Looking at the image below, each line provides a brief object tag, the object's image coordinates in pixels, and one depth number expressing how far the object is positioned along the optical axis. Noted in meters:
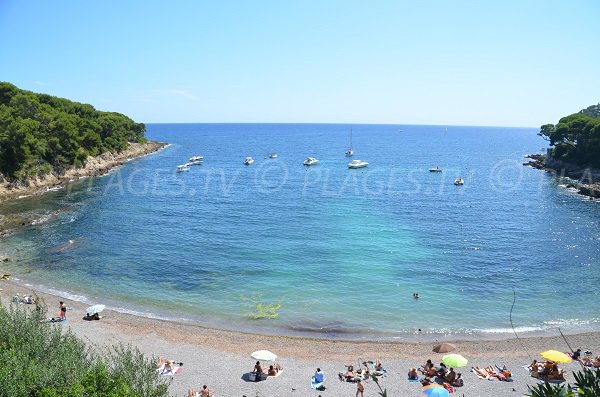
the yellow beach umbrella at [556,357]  22.16
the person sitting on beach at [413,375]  23.19
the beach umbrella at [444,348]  25.95
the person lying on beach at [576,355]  24.38
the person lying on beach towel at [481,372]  23.46
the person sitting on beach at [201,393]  20.67
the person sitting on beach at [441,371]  23.06
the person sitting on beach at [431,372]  23.22
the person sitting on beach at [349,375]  23.06
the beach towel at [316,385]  22.20
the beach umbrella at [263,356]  23.41
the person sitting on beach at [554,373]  22.86
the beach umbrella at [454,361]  22.48
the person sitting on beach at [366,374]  23.12
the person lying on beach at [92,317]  30.01
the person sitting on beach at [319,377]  22.58
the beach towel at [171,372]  22.82
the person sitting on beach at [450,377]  22.75
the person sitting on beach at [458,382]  22.58
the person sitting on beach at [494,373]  23.17
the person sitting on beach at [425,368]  23.59
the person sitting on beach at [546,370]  23.11
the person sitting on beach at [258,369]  23.22
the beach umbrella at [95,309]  29.83
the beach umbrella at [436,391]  19.75
